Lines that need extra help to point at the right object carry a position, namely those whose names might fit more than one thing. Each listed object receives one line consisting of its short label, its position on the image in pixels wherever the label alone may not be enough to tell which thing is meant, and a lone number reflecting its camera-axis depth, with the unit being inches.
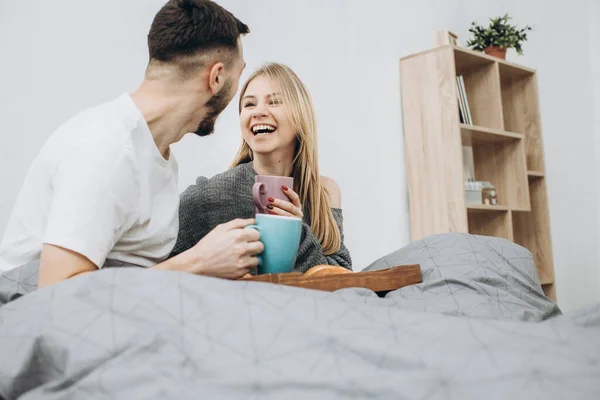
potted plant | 130.2
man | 35.1
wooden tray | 35.6
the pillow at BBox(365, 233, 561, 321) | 39.1
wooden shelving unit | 113.4
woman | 68.1
